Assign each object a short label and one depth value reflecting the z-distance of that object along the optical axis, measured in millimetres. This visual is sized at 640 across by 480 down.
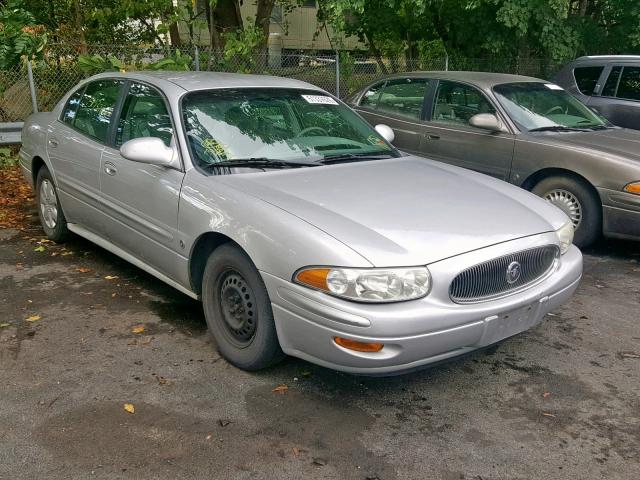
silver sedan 2951
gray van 8281
